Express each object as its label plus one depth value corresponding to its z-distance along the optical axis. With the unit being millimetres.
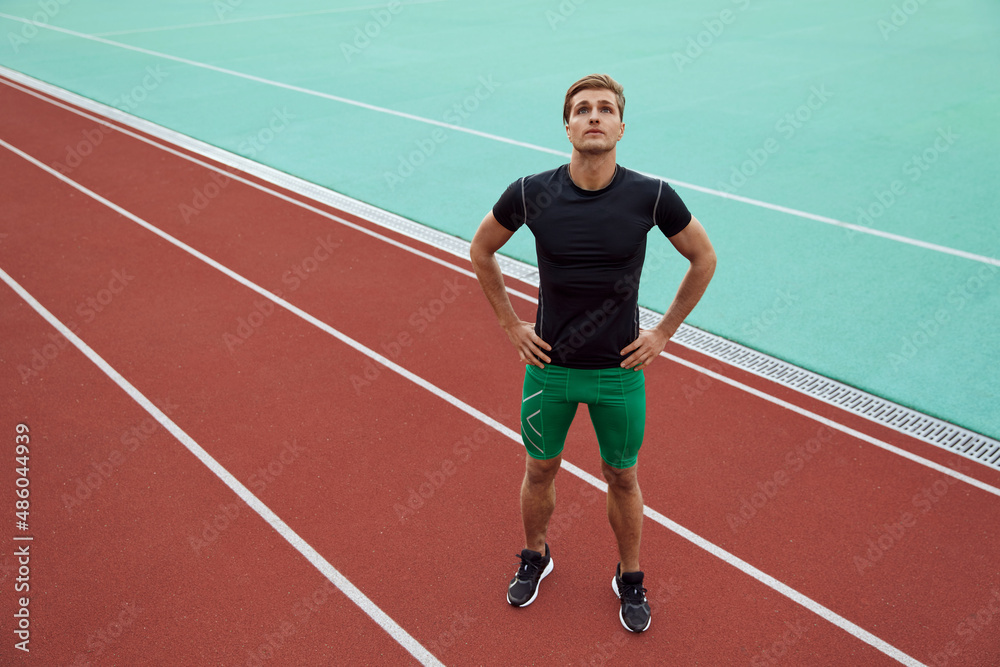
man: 3281
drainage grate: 5172
